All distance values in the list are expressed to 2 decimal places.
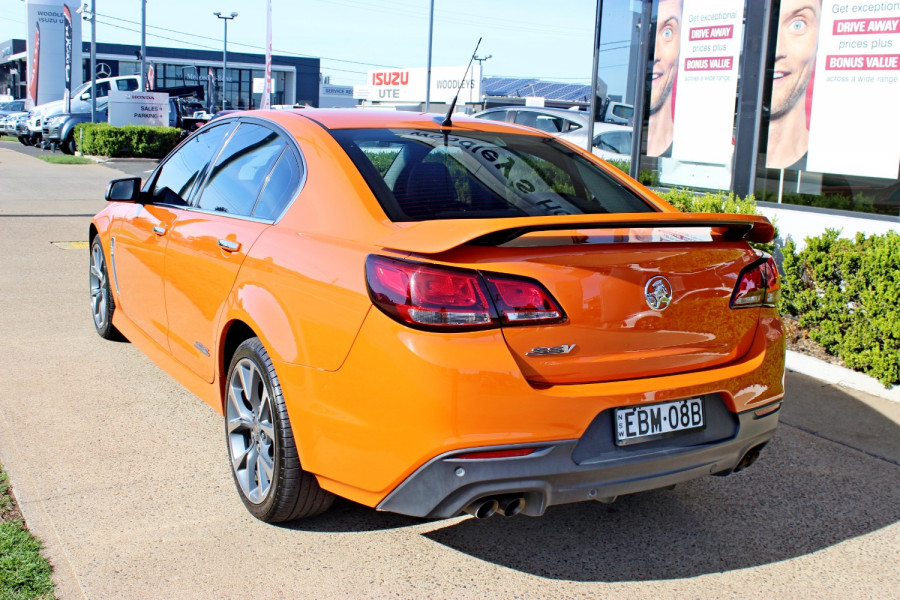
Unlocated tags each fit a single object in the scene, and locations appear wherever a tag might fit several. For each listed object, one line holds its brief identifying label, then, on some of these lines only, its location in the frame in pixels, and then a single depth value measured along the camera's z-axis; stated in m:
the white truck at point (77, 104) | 32.62
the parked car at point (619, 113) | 10.28
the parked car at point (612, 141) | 10.44
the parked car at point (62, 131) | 30.28
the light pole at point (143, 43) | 35.80
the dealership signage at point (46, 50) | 45.09
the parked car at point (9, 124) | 39.37
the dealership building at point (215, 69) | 80.19
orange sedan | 2.84
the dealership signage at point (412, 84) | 44.97
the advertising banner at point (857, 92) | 7.12
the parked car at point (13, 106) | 46.07
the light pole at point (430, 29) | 29.90
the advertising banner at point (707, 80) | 8.55
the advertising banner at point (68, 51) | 32.56
